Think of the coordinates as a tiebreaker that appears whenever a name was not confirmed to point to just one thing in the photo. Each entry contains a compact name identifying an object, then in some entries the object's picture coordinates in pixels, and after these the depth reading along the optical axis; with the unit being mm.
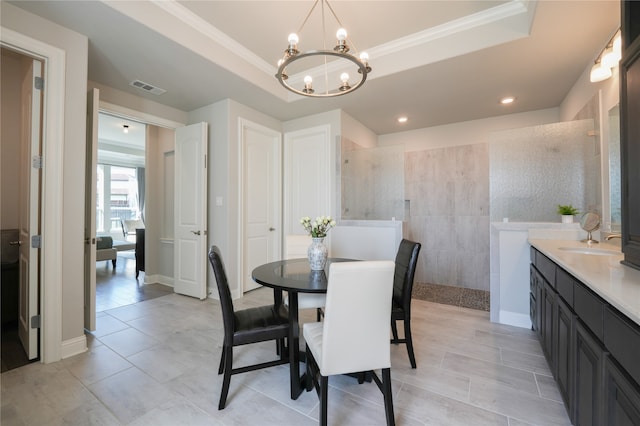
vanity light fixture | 1999
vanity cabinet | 855
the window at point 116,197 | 7539
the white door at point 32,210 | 2098
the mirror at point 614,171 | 2178
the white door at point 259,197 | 3920
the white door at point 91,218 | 2539
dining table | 1679
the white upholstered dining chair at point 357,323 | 1304
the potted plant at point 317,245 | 2070
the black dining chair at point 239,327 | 1620
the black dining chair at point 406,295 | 2012
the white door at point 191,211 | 3670
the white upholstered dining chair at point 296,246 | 2922
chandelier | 2347
